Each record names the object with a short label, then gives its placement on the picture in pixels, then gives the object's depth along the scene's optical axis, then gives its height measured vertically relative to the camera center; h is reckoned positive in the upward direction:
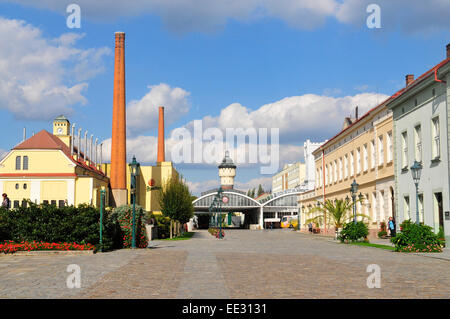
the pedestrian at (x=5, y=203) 24.72 +0.37
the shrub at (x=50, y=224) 21.75 -0.55
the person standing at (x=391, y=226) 32.50 -1.23
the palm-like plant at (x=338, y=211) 37.78 -0.32
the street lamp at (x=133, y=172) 24.91 +1.68
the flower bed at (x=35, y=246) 20.55 -1.35
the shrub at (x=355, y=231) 31.81 -1.43
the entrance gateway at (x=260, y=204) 105.50 +0.69
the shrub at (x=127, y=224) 25.25 -0.67
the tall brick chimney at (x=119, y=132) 63.56 +8.93
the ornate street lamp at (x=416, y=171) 24.58 +1.50
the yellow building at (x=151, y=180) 84.50 +4.50
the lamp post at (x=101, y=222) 21.93 -0.49
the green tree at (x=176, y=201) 48.59 +0.69
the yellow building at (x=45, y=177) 69.44 +4.22
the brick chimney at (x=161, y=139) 86.94 +11.04
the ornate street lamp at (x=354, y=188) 33.66 +1.08
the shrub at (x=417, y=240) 22.58 -1.43
